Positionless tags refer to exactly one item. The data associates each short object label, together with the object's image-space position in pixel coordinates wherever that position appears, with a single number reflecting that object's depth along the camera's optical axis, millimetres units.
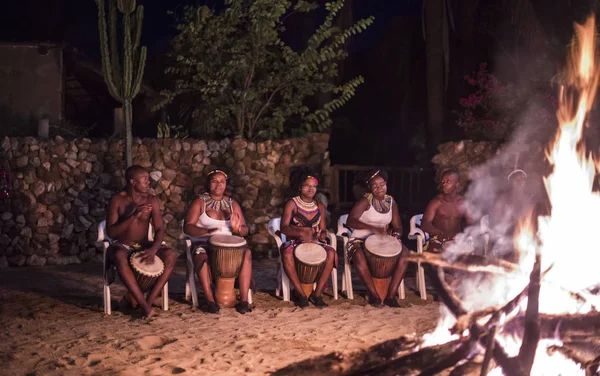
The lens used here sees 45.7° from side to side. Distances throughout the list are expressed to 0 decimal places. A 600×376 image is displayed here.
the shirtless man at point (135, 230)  6461
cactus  10141
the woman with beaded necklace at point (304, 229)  7109
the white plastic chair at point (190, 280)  6895
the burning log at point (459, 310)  4250
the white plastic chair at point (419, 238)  7473
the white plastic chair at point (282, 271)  7242
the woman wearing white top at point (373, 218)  7379
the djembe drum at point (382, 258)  7129
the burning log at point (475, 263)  4606
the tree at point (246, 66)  11297
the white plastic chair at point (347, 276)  7391
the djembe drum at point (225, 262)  6785
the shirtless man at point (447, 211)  7613
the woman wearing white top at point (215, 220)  6902
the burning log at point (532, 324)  4277
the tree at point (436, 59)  14867
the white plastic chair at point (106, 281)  6566
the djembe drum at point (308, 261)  7031
